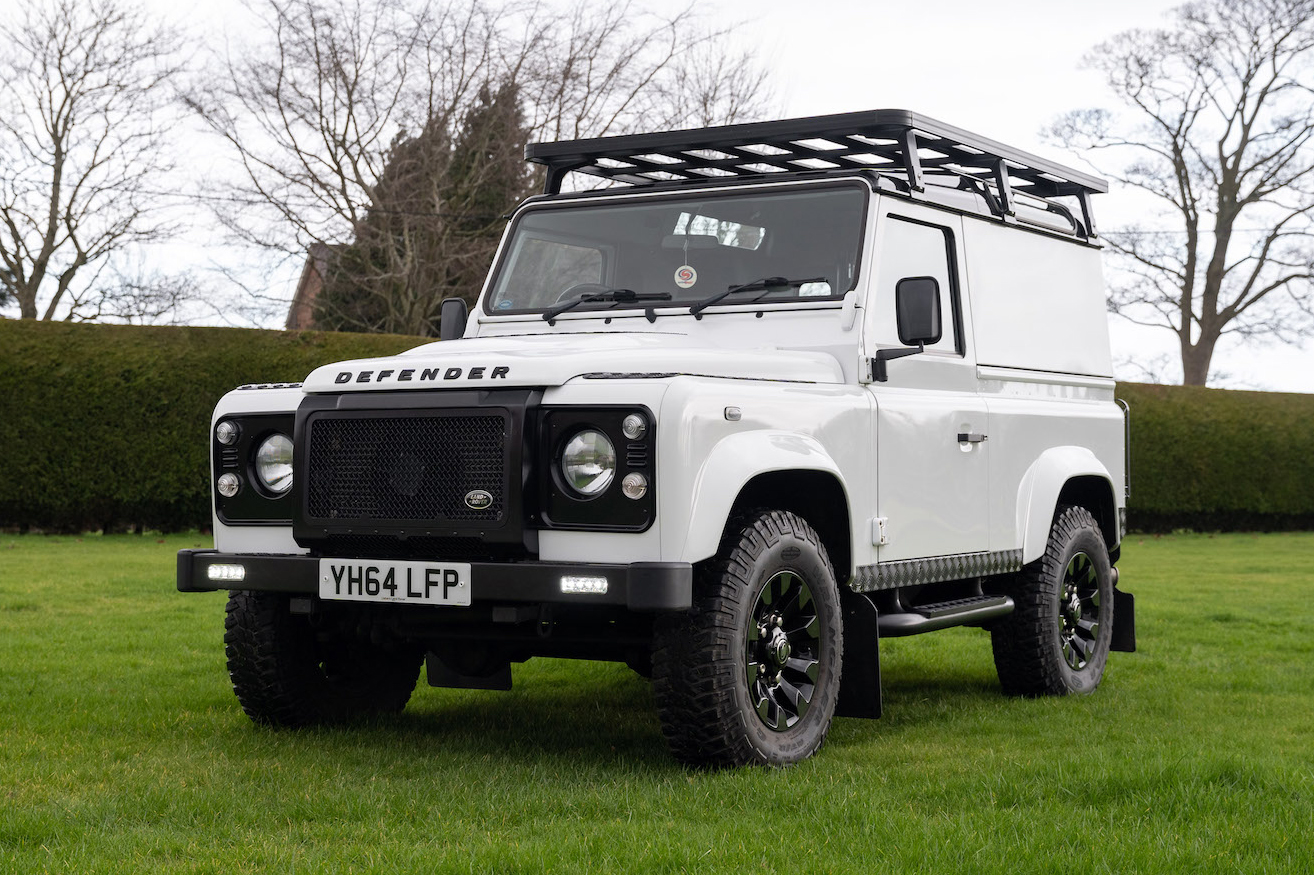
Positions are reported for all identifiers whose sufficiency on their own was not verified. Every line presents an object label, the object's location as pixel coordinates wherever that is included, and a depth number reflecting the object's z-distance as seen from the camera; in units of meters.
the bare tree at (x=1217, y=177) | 31.67
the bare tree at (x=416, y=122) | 26.62
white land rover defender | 4.97
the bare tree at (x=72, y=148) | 27.75
